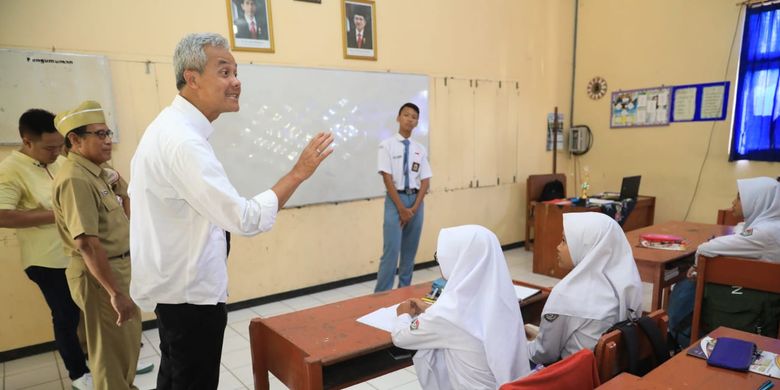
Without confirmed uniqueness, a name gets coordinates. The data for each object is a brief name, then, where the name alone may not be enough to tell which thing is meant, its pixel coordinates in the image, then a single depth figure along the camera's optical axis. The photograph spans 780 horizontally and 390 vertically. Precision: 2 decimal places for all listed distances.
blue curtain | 4.24
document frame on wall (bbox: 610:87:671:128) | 5.08
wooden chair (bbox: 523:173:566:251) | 5.39
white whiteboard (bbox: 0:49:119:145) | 2.75
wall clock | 5.60
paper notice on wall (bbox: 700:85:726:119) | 4.63
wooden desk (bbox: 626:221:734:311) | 2.56
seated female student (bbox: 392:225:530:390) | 1.30
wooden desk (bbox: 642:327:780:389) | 1.20
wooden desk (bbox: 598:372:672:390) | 1.18
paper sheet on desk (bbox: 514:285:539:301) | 1.93
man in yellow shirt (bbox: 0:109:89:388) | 2.30
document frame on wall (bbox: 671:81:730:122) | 4.63
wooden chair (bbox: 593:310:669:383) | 1.30
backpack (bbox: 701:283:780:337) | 2.17
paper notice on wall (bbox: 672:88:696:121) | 4.84
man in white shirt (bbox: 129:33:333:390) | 1.21
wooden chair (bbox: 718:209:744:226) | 3.68
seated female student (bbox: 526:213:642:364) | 1.50
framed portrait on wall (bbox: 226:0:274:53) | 3.45
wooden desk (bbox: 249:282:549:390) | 1.40
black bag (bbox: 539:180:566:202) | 5.28
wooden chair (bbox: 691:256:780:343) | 2.16
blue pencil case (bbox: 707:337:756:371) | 1.28
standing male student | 3.55
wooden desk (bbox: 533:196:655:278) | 4.40
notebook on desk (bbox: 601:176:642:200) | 4.60
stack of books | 2.86
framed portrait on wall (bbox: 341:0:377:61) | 3.99
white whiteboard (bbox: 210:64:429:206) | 3.58
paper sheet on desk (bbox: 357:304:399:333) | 1.62
